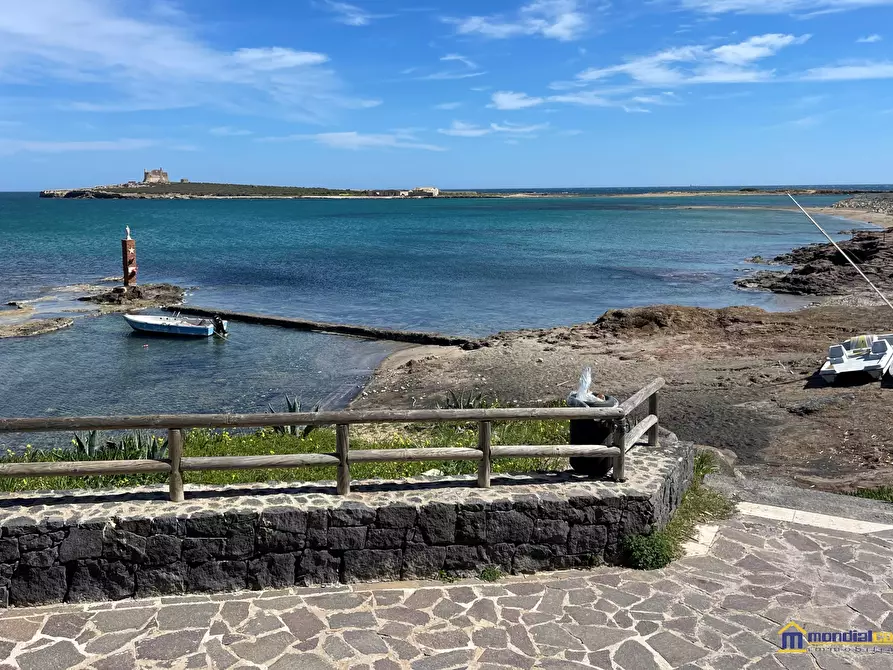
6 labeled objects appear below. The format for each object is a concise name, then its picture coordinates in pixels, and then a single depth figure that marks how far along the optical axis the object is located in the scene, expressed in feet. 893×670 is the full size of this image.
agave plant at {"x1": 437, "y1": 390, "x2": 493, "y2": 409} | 53.73
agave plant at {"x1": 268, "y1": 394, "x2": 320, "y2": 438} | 44.29
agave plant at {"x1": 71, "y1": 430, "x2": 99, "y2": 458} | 37.01
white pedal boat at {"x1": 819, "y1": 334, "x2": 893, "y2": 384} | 58.34
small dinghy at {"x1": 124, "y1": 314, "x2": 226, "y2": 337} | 98.48
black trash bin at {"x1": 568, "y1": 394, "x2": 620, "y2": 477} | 26.68
